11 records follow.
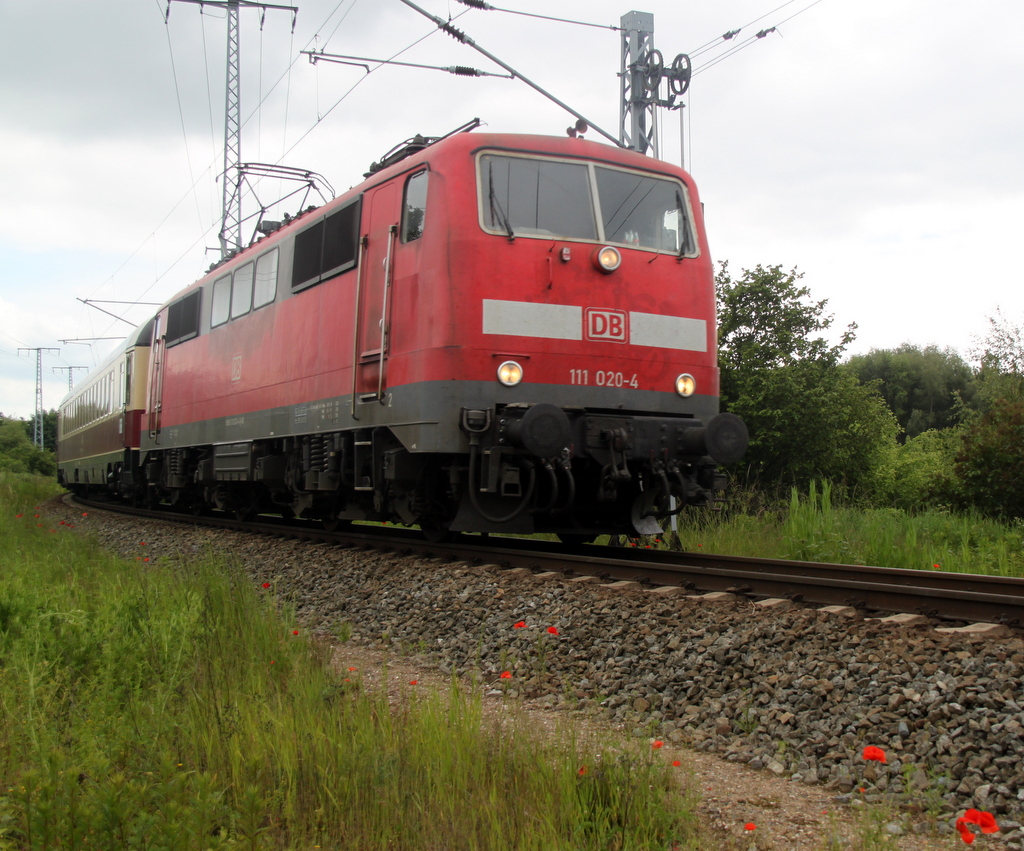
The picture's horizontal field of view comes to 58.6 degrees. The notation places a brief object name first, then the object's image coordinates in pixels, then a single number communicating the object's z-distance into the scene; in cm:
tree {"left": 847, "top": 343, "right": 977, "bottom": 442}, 6450
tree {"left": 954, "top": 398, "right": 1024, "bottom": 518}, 1395
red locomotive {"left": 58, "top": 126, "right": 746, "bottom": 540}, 733
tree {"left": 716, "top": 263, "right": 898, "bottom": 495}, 2156
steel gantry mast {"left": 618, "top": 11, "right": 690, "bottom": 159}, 1462
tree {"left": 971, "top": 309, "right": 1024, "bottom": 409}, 3006
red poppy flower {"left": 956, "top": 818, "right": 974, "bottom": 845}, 239
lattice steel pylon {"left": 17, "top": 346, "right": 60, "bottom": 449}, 6546
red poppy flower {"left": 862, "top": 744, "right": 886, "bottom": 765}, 272
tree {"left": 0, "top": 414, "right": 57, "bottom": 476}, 5078
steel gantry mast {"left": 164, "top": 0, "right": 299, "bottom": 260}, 2131
